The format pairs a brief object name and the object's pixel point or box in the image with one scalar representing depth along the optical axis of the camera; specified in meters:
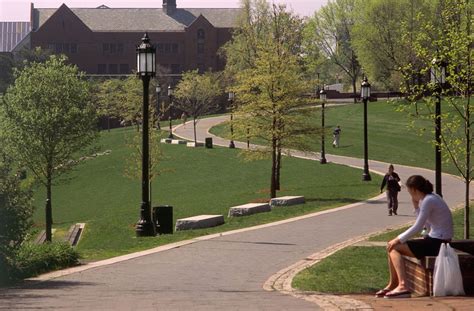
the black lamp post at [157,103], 80.75
